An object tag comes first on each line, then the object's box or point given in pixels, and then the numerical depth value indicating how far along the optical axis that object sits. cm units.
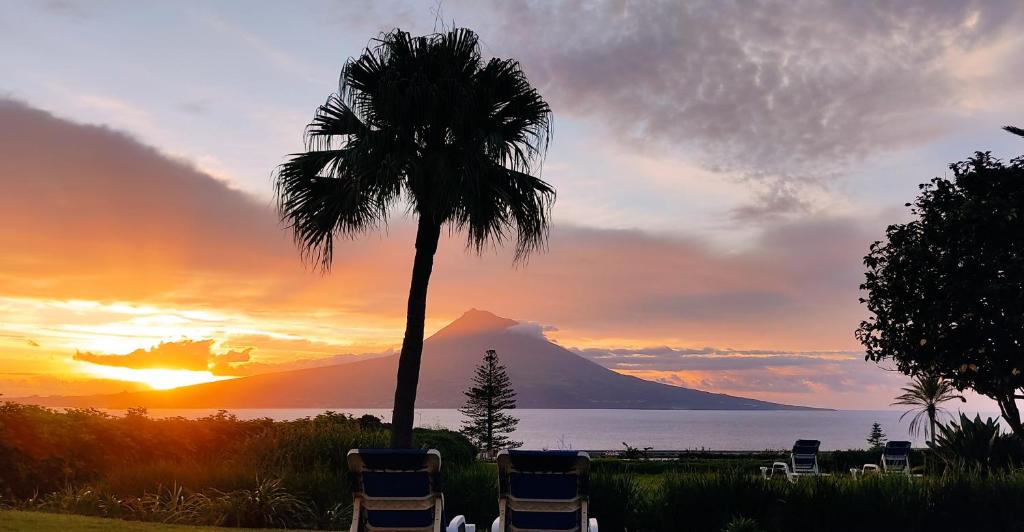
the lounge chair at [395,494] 639
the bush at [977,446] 1246
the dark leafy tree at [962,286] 2044
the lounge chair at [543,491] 642
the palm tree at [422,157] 1215
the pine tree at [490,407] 6417
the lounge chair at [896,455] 1689
